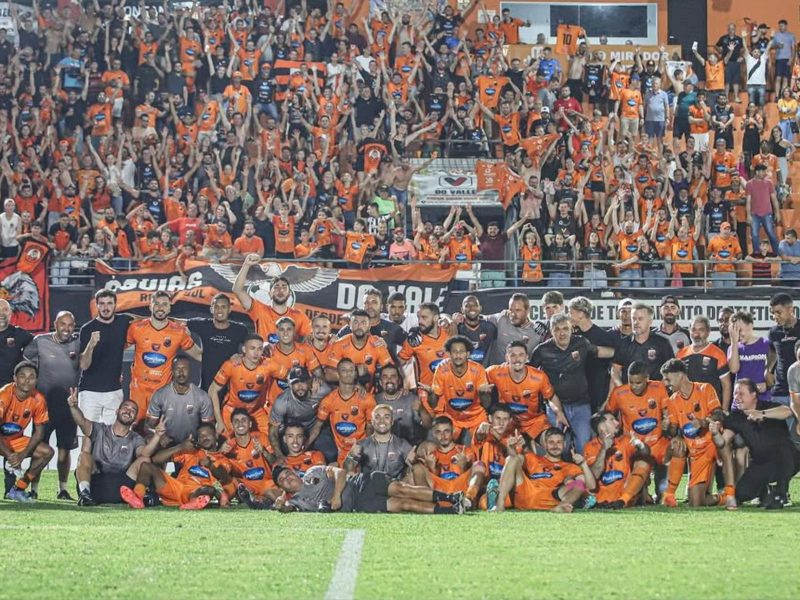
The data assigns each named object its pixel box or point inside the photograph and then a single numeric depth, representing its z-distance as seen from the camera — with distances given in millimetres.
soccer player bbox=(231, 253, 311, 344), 13047
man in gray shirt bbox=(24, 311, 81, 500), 12992
